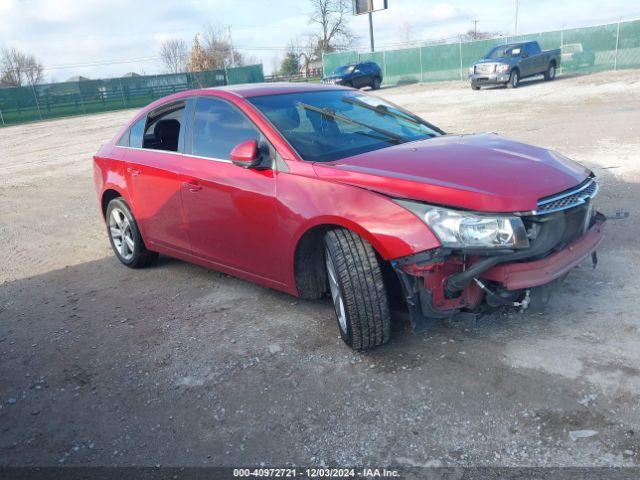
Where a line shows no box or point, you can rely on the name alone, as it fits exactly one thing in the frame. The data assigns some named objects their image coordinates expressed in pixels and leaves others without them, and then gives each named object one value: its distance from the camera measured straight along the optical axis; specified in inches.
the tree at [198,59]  2261.3
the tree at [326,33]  2613.2
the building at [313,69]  2635.1
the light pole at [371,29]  1553.9
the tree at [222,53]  2514.8
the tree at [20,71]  2268.5
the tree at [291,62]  2748.5
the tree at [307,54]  2714.1
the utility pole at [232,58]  2773.6
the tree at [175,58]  2898.6
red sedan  122.0
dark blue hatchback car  1202.0
